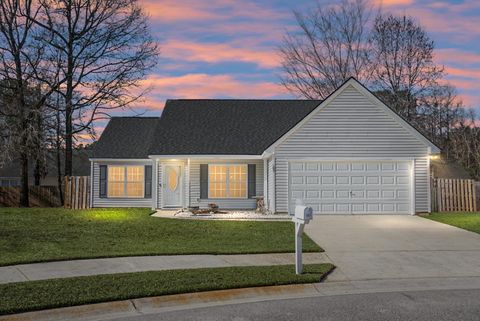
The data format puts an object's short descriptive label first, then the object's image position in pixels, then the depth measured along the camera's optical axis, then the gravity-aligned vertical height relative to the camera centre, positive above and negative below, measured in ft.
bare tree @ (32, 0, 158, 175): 105.29 +25.86
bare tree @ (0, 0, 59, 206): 98.84 +16.44
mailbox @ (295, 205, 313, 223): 30.37 -2.56
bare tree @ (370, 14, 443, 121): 132.46 +30.34
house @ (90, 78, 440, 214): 72.33 +2.20
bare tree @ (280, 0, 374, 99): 134.72 +30.93
